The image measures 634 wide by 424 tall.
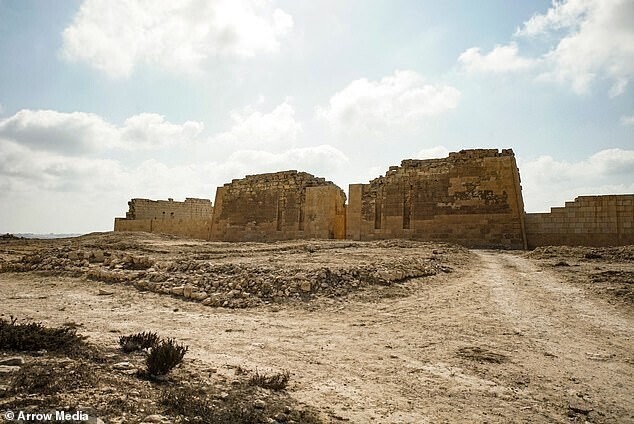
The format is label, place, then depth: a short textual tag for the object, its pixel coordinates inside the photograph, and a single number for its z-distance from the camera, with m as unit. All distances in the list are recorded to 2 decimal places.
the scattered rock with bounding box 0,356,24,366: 3.29
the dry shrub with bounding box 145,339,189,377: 3.47
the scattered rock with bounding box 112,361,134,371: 3.56
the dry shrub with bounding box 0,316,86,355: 3.83
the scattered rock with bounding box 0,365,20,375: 3.08
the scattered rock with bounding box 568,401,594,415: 3.18
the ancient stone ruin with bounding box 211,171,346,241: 21.72
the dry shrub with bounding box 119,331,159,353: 4.16
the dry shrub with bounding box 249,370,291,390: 3.43
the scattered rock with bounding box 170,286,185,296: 8.46
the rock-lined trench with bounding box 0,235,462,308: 8.09
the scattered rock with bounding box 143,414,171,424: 2.61
